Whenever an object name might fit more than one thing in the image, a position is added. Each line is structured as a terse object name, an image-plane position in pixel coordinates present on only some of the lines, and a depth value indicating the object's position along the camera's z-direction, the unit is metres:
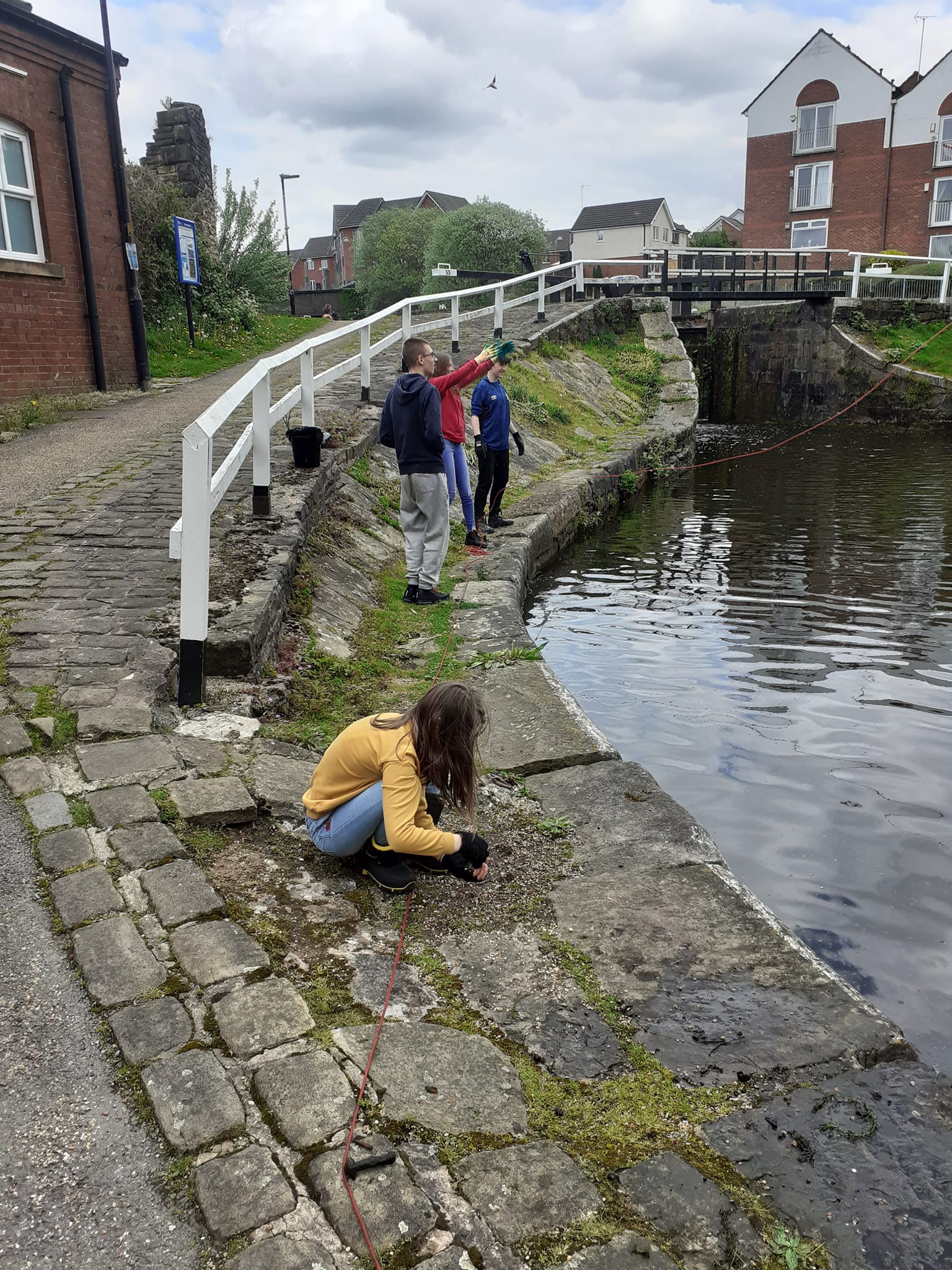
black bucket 7.73
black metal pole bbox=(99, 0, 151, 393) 13.52
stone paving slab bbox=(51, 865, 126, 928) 2.76
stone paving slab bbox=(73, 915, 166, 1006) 2.46
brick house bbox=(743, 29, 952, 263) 37.41
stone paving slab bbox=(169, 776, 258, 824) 3.38
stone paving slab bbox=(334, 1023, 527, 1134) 2.23
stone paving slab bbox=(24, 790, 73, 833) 3.22
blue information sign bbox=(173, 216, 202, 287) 17.22
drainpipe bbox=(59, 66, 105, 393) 12.74
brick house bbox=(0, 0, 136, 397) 12.02
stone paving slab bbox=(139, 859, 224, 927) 2.79
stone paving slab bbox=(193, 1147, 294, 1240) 1.85
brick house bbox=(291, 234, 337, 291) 83.06
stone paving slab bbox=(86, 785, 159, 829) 3.24
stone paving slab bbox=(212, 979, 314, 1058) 2.31
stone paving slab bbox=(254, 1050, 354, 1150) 2.07
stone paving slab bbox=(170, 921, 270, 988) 2.55
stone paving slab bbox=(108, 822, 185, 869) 3.03
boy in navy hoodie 6.81
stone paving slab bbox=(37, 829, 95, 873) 3.00
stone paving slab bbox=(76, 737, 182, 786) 3.53
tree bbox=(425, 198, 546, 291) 35.91
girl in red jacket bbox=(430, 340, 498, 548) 7.55
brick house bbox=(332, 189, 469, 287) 68.69
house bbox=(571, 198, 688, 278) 61.28
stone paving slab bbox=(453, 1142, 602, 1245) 1.95
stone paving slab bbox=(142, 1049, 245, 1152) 2.04
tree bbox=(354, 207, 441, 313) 44.69
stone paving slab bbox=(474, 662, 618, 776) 4.55
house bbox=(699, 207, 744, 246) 67.80
